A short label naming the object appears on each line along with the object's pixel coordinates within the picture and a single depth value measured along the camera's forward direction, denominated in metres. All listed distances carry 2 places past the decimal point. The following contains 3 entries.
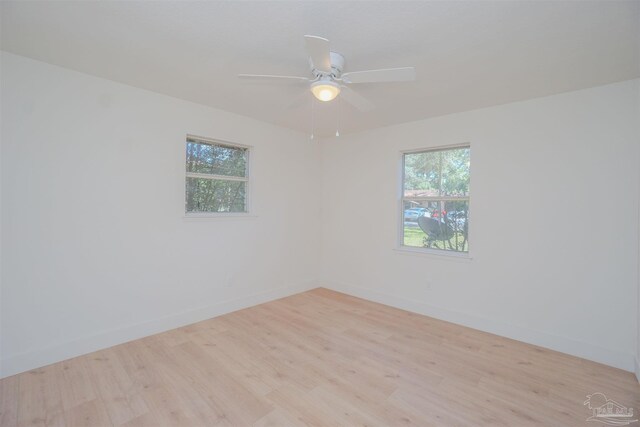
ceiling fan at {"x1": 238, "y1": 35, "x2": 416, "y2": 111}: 1.71
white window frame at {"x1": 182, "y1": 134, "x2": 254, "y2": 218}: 3.26
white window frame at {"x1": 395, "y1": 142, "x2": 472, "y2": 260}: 3.41
